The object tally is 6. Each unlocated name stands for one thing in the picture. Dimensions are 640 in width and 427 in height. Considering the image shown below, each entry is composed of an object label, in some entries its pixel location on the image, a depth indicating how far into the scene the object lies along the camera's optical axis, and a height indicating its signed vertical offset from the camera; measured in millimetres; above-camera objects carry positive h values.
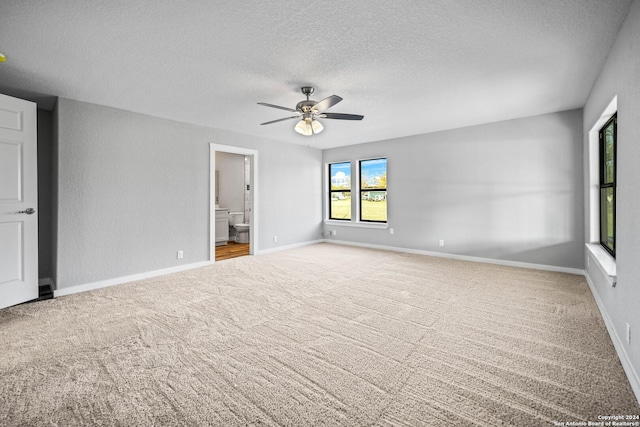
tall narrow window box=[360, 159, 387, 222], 6520 +505
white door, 2994 +120
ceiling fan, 3159 +1179
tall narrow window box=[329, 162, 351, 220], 7152 +544
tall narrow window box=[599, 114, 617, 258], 2909 +328
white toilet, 7549 -385
